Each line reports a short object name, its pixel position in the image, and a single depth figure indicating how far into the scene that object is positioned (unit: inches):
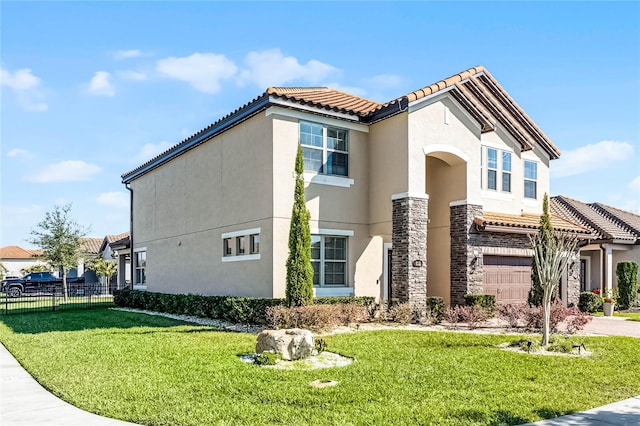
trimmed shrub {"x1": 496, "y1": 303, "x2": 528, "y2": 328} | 570.3
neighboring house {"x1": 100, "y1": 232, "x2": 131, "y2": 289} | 1226.0
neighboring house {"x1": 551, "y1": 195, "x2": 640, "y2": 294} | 990.4
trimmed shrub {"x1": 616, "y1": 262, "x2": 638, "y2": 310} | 912.9
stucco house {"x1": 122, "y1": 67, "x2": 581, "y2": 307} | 634.2
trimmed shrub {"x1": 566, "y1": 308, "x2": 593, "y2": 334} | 527.2
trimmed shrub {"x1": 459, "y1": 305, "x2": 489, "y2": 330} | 586.6
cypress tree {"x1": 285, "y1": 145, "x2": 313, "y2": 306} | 561.6
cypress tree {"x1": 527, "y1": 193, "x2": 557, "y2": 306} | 661.9
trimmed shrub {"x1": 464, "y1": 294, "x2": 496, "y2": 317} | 658.8
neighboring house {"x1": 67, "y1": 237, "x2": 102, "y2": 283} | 1462.8
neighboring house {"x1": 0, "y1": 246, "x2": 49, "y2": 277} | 2420.0
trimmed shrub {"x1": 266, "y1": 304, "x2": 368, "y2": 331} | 530.0
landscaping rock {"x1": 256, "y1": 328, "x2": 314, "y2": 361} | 387.9
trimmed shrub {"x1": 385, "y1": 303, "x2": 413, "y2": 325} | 606.9
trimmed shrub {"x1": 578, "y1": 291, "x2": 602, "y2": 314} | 844.0
